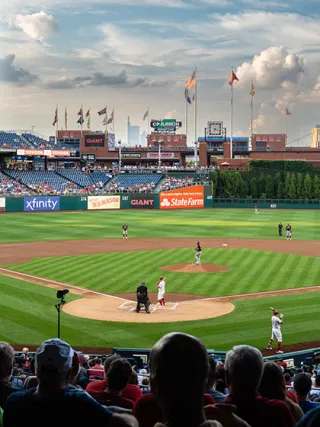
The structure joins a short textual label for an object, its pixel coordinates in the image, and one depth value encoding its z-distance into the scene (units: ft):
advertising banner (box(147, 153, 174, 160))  403.95
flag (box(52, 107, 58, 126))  399.24
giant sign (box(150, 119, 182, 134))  444.96
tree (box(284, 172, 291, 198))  333.62
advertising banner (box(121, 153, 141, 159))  404.98
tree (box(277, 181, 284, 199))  333.62
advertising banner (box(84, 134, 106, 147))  400.47
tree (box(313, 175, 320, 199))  329.31
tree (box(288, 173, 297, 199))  330.75
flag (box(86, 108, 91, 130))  411.64
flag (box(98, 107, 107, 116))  385.29
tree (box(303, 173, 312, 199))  329.93
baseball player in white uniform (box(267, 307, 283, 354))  65.72
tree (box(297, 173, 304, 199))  330.95
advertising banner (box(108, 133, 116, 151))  406.41
